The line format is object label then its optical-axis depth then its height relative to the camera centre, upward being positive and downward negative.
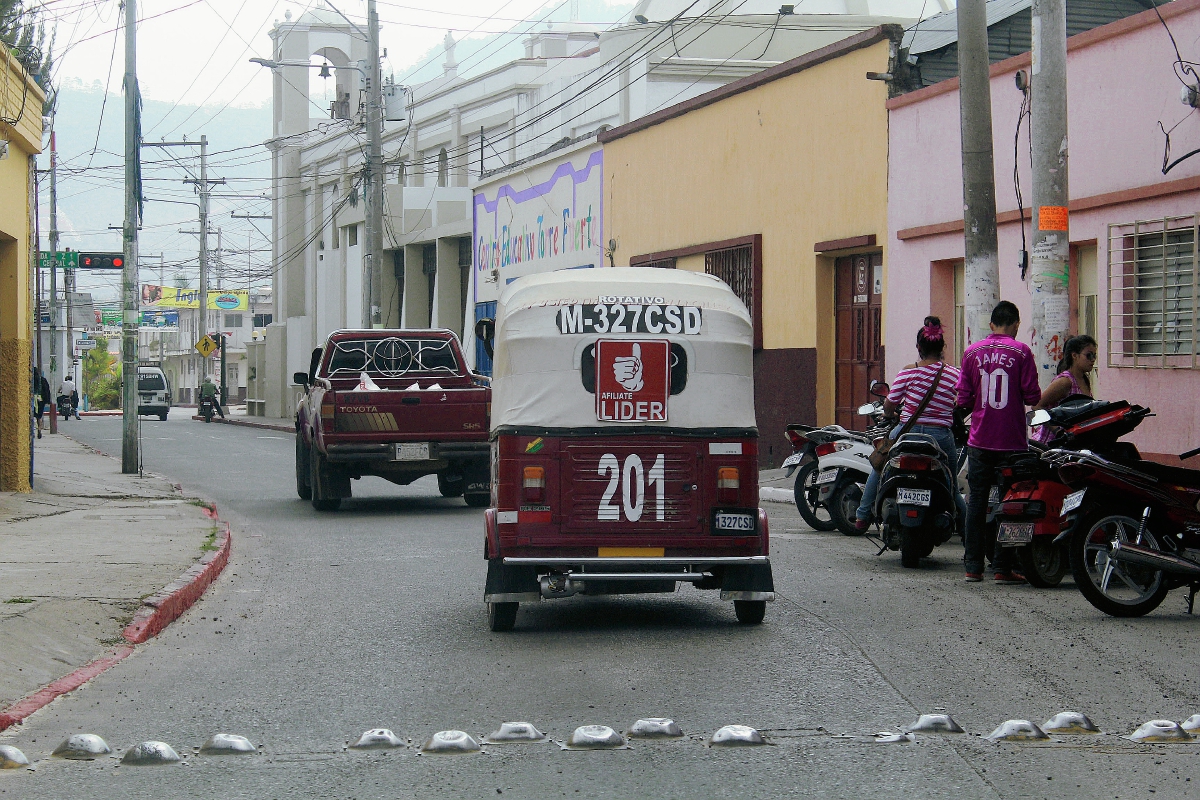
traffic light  36.19 +2.87
